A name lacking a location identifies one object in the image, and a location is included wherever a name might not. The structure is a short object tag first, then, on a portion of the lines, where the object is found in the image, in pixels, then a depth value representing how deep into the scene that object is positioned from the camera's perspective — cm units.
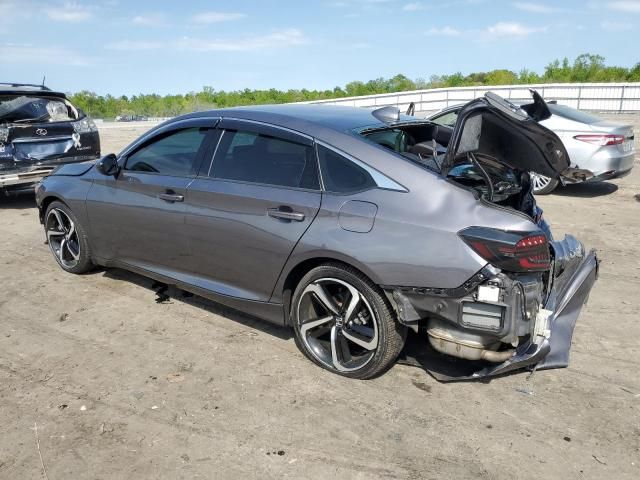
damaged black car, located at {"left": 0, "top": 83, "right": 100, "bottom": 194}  805
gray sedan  307
